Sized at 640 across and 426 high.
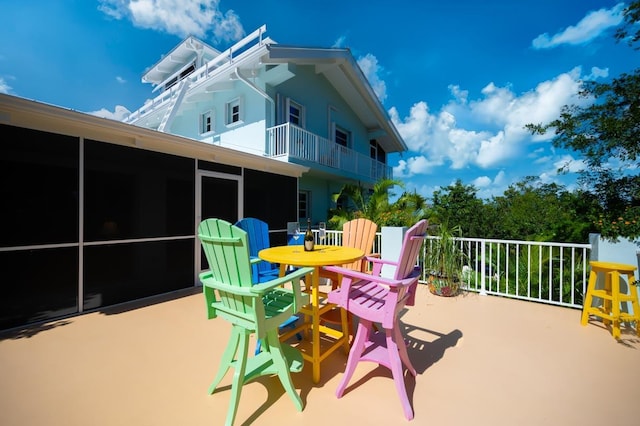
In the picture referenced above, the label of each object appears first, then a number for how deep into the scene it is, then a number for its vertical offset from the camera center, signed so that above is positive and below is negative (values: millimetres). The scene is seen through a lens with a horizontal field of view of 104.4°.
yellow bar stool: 2635 -876
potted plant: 4305 -921
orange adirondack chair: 3267 -328
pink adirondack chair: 1701 -700
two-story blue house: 7156 +3825
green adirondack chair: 1502 -642
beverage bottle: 2715 -323
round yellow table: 1999 -425
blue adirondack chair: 3256 -473
